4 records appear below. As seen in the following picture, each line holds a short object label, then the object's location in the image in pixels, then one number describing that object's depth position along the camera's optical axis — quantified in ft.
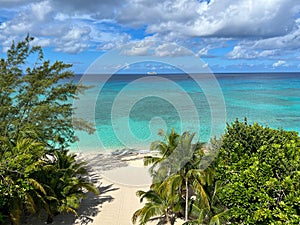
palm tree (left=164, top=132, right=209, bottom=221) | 37.50
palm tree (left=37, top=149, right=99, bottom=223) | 42.11
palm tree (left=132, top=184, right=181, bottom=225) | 38.88
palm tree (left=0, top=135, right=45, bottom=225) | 33.32
